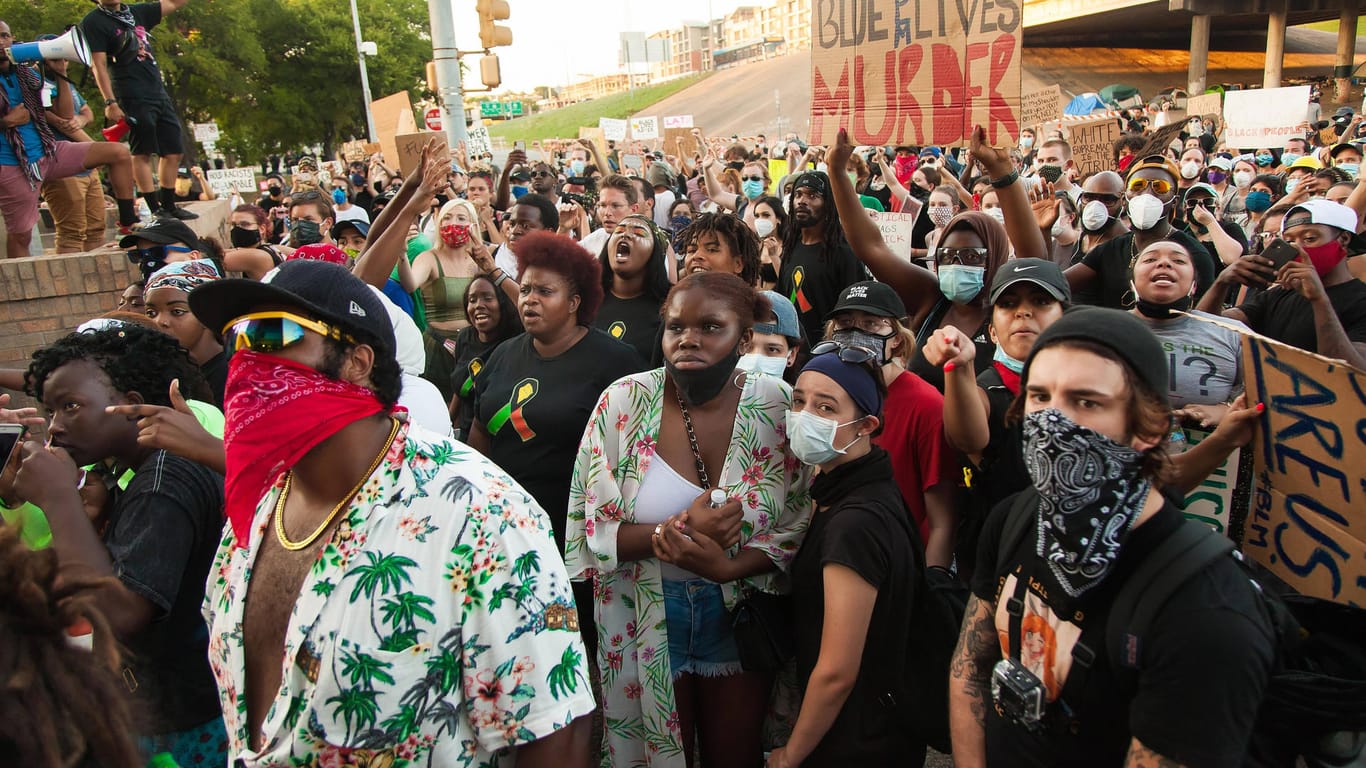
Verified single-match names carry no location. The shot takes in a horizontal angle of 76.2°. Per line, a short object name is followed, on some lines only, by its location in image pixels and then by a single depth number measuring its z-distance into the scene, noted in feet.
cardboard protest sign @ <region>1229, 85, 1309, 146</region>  38.40
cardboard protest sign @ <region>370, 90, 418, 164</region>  36.94
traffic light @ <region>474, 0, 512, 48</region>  36.37
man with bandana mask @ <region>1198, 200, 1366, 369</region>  12.67
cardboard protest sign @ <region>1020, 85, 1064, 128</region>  34.53
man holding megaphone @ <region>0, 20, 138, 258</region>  19.66
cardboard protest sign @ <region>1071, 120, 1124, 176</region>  25.70
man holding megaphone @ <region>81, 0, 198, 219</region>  22.67
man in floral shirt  5.55
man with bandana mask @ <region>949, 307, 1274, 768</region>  5.39
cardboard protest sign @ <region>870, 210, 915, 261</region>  19.86
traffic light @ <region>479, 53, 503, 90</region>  40.27
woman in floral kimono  9.34
